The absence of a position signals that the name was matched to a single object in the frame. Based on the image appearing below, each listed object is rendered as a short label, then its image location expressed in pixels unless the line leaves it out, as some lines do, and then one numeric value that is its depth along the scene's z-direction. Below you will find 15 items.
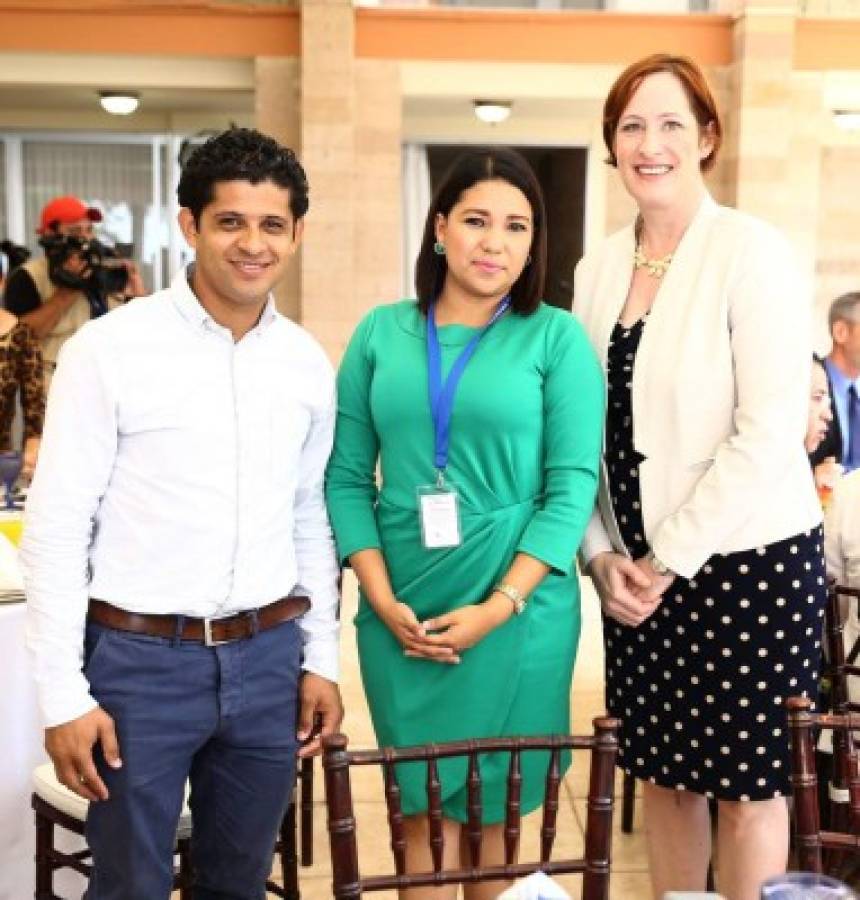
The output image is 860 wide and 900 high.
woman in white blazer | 2.15
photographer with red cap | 5.19
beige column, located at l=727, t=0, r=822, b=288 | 8.63
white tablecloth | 2.65
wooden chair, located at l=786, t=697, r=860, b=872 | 1.62
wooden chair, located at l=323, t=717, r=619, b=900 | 1.53
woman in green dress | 2.08
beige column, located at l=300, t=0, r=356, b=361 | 8.48
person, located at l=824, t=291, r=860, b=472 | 5.67
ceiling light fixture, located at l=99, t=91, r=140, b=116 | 9.80
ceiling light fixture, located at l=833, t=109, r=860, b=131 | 10.08
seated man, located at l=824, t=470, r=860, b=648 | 3.09
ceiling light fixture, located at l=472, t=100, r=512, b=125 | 9.50
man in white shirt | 1.75
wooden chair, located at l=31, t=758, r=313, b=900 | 2.34
